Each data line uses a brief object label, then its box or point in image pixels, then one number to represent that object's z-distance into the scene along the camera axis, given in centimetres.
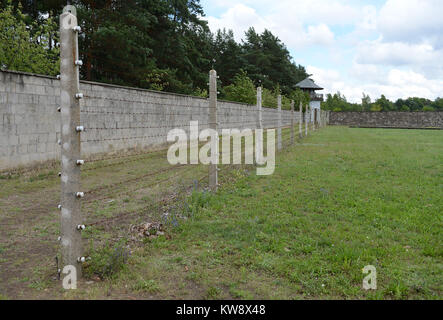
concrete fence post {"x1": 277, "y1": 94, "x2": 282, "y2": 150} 1196
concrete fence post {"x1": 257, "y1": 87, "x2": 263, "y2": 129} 948
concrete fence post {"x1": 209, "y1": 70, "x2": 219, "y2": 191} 617
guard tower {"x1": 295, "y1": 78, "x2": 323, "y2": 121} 5859
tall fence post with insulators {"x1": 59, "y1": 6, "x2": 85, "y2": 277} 291
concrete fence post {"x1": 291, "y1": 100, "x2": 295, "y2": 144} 1466
